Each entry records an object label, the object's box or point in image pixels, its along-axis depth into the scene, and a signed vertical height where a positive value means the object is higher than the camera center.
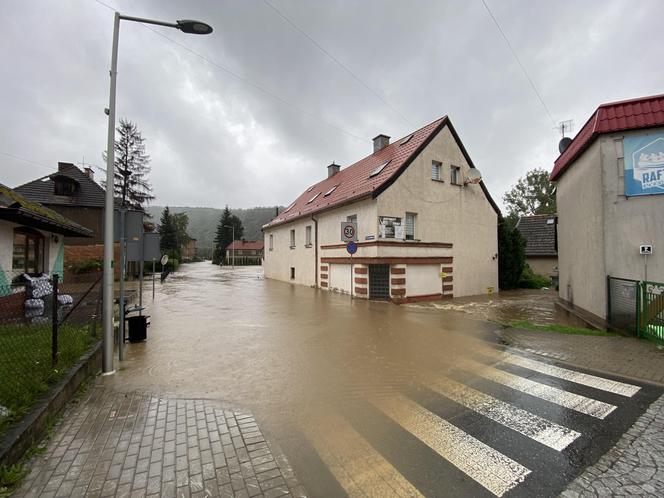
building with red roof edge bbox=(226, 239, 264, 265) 83.69 +1.65
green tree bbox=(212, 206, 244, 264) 74.14 +5.51
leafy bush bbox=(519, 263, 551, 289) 22.49 -1.94
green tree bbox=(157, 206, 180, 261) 60.54 +3.82
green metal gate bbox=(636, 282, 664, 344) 7.19 -1.33
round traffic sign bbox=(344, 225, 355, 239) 15.70 +1.13
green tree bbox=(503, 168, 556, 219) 44.50 +8.23
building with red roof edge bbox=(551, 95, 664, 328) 8.23 +1.45
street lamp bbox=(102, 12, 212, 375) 5.37 +0.89
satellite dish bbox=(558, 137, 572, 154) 15.54 +5.33
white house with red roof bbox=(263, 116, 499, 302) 14.98 +1.53
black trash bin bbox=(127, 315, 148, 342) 7.52 -1.71
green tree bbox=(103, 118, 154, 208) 34.00 +9.23
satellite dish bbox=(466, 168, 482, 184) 18.11 +4.33
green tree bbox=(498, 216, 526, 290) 21.23 -0.03
